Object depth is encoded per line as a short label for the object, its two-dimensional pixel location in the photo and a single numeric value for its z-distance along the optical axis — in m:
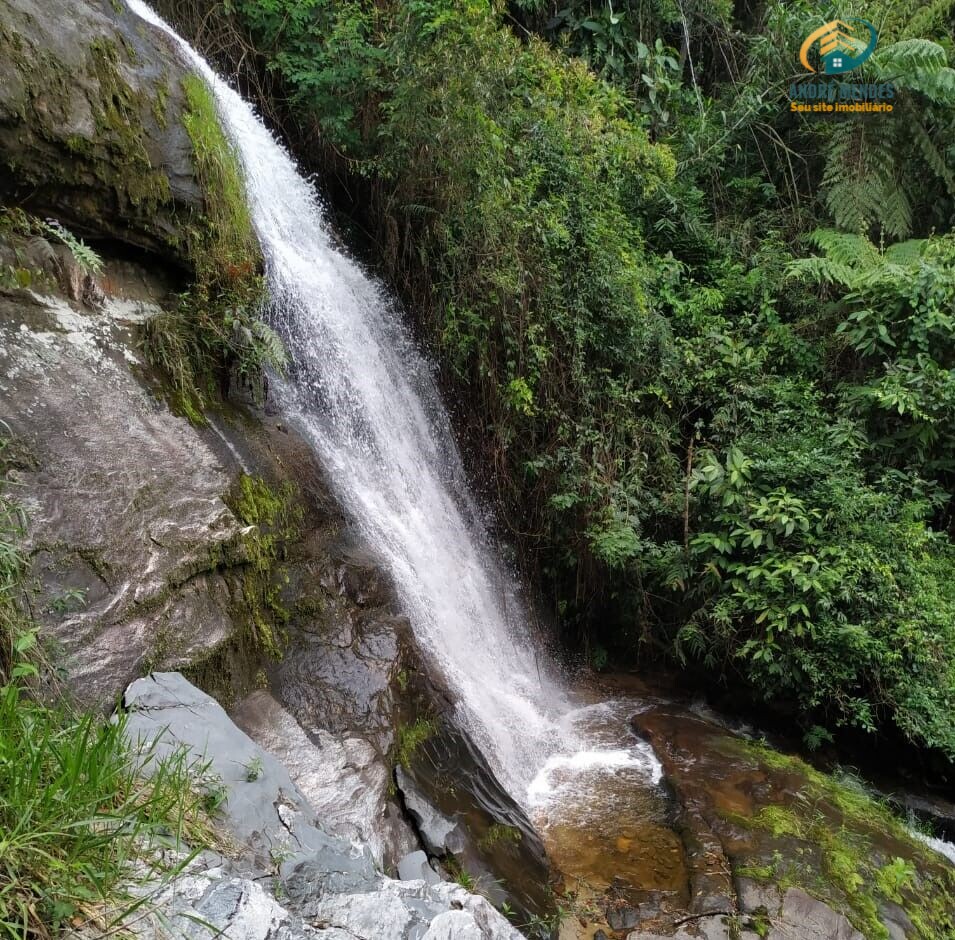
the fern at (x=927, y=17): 7.83
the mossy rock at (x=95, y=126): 3.85
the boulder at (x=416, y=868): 3.26
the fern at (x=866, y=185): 7.93
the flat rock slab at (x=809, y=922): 3.73
